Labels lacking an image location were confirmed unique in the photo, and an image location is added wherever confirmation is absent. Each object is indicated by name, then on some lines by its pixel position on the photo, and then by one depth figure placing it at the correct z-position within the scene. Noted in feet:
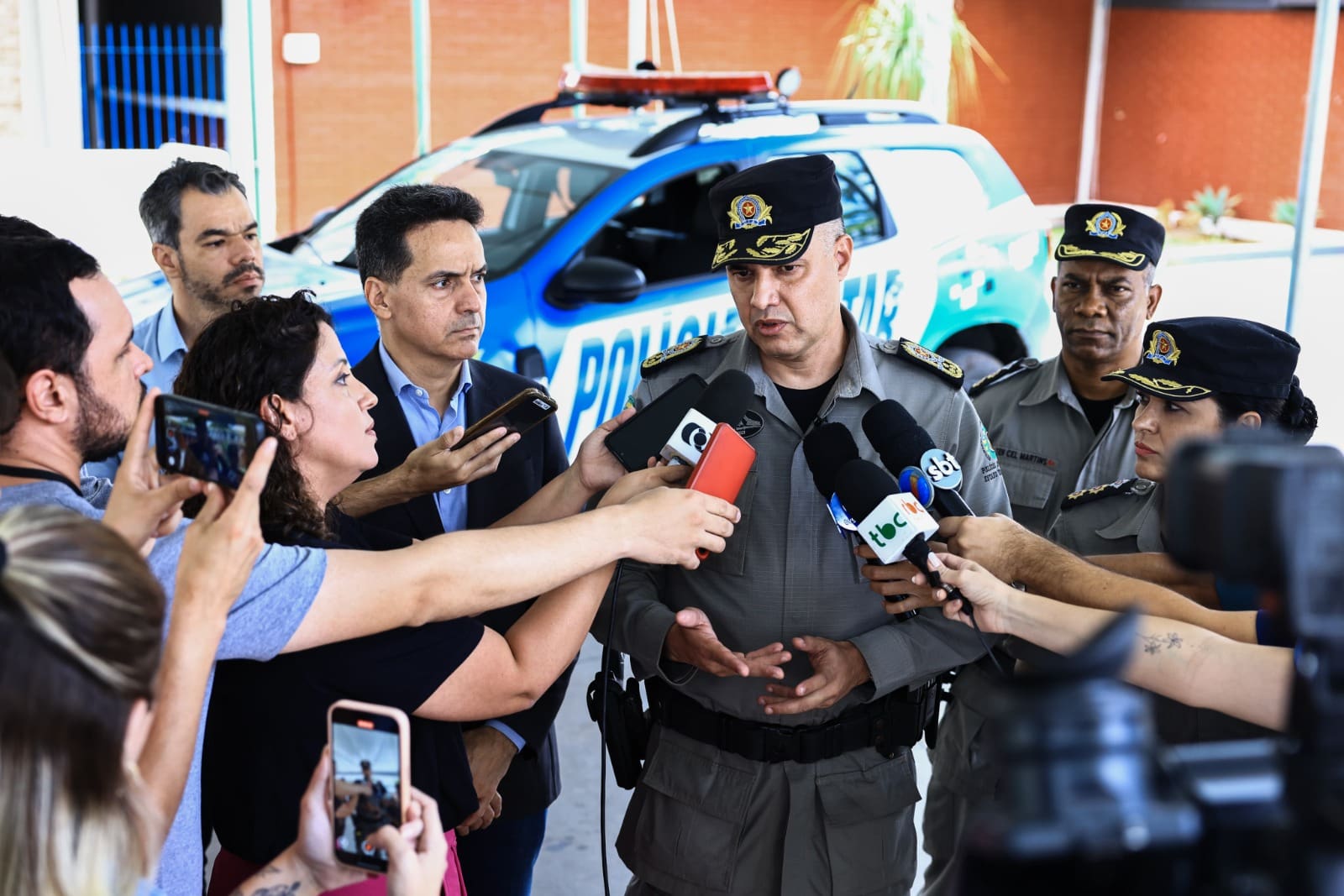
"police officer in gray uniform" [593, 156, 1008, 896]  7.57
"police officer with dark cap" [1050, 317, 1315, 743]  7.56
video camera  2.53
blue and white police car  15.37
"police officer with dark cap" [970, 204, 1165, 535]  9.98
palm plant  36.63
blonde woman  3.68
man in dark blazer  8.48
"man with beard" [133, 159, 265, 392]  11.07
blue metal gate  24.13
